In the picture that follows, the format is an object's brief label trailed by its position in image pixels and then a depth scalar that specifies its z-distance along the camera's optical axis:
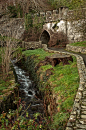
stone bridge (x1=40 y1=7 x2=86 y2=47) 17.56
